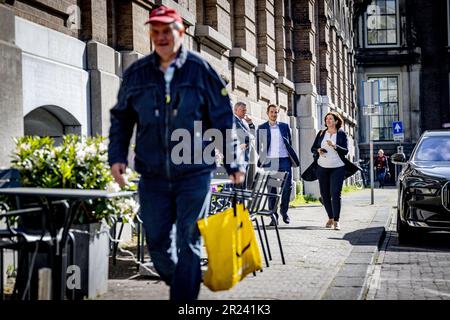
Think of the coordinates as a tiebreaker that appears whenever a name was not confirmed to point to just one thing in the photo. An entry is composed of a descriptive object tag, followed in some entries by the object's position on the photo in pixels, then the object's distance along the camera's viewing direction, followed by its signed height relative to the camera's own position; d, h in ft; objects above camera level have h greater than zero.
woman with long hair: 38.60 +0.07
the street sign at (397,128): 98.07 +4.43
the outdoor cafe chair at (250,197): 22.26 -1.02
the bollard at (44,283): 14.76 -2.22
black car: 31.60 -1.53
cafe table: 16.46 -1.45
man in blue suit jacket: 40.55 +0.91
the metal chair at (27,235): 16.96 -1.54
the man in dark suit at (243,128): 38.14 +1.89
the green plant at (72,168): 19.85 +0.04
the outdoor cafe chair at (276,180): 26.43 -0.56
